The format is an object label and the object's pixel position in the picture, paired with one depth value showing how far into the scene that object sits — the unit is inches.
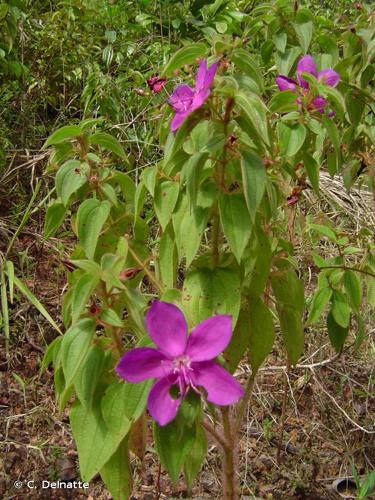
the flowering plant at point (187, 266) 27.3
